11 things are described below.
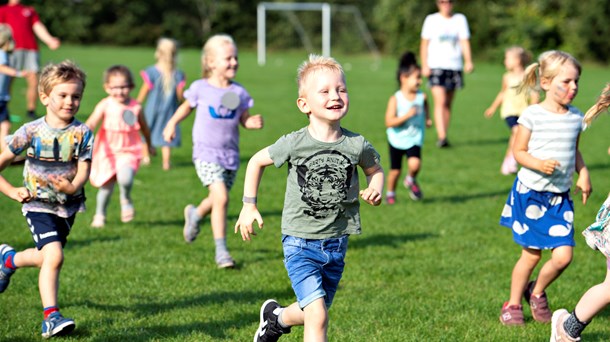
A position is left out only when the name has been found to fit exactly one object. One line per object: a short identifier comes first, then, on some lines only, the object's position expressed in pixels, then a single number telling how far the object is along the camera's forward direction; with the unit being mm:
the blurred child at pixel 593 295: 8836
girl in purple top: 13805
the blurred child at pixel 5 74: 20453
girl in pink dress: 16594
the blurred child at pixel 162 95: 23516
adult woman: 26656
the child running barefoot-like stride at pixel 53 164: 10023
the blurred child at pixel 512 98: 23312
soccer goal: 85312
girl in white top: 10445
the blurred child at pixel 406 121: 18656
